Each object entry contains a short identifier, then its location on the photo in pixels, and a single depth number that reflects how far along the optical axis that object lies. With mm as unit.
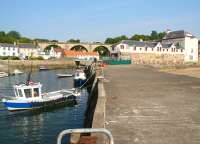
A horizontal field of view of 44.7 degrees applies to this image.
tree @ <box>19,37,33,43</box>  126882
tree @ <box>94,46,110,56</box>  110861
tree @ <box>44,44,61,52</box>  109233
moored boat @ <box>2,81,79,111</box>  18890
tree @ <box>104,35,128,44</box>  120114
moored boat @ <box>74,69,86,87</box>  35019
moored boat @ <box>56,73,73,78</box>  48217
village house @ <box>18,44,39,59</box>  98156
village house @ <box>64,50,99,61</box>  99809
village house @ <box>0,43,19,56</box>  93127
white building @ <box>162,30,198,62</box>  88158
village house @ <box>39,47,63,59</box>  99749
